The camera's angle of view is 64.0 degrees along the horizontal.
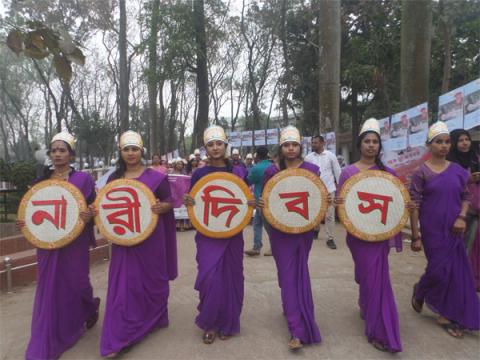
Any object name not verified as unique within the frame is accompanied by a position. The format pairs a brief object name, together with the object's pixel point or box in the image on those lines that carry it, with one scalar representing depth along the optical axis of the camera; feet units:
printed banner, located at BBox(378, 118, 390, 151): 25.30
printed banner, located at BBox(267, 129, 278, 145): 45.90
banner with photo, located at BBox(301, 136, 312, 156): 39.78
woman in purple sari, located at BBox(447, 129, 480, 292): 12.92
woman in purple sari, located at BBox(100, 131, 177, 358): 10.10
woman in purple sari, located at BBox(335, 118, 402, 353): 9.84
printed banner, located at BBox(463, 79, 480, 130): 17.46
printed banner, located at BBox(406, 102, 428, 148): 21.54
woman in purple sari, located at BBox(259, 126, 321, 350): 10.27
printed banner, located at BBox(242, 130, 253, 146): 50.78
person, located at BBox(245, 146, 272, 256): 17.92
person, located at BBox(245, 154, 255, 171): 35.83
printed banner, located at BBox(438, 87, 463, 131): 18.63
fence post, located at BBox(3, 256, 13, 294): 15.34
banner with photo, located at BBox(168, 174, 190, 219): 27.96
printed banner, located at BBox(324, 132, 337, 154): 29.37
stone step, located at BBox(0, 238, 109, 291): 15.47
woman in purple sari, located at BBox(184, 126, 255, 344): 10.65
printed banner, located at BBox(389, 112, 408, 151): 23.42
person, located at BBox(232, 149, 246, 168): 26.30
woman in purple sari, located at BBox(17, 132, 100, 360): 9.96
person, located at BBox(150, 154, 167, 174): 33.59
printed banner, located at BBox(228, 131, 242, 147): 52.70
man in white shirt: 20.79
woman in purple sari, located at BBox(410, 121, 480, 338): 10.65
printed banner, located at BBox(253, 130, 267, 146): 47.15
